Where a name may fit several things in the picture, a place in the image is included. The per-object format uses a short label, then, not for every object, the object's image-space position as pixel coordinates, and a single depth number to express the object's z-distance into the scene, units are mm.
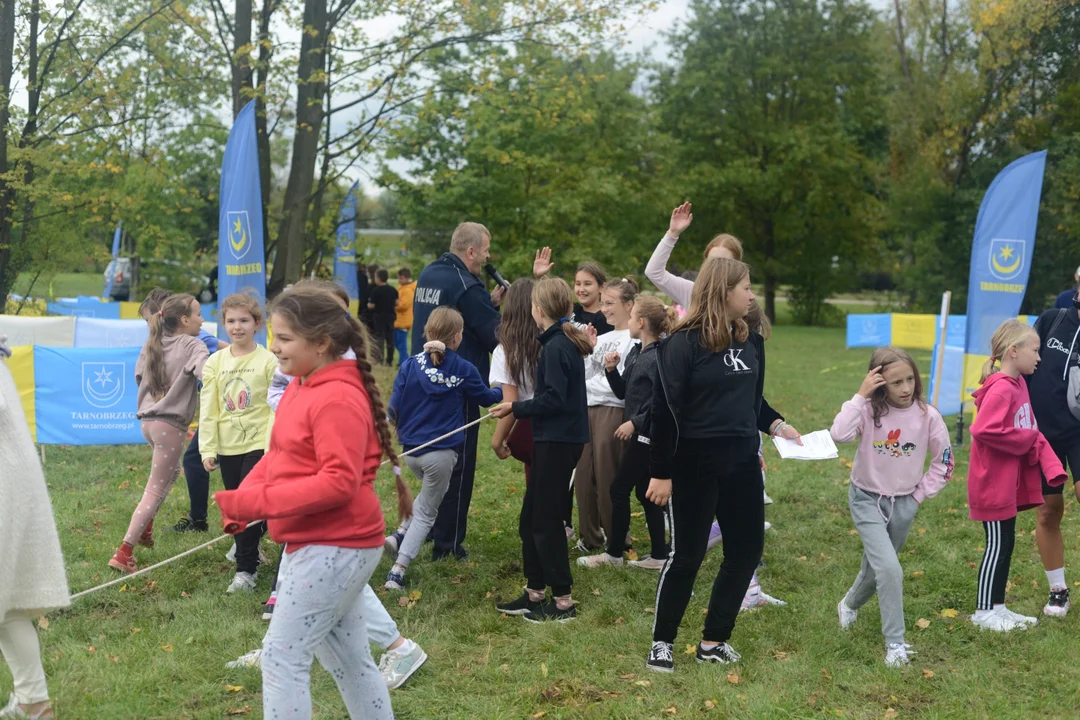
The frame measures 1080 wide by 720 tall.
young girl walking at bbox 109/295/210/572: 6422
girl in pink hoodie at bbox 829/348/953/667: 4930
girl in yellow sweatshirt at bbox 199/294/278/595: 5816
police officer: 6355
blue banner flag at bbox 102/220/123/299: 25247
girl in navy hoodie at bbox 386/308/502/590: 5934
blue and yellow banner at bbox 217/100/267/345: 8930
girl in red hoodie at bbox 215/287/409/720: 3115
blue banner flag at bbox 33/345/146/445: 9445
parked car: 21734
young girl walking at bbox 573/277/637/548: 6602
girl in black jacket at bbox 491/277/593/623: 5375
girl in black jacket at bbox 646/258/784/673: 4473
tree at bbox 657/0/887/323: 38594
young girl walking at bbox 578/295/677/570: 5898
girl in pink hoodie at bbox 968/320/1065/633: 5254
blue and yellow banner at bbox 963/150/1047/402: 10945
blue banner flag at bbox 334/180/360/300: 17547
